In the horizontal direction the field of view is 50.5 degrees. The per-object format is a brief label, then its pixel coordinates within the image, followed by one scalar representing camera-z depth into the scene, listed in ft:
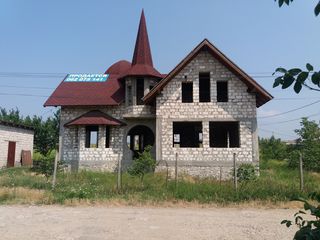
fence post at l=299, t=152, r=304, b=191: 40.10
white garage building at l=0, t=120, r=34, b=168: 83.92
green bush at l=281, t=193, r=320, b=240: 7.35
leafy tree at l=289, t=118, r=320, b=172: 69.05
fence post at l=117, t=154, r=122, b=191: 42.69
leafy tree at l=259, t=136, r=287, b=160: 91.54
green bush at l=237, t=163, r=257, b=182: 52.20
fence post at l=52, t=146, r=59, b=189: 43.82
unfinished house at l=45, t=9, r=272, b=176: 60.90
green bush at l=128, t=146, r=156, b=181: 49.24
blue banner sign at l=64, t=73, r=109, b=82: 79.25
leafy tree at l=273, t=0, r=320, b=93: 7.04
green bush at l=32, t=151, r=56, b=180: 49.24
